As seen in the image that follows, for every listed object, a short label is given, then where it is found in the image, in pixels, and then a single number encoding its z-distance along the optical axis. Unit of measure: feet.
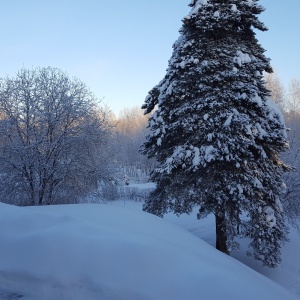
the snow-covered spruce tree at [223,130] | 29.27
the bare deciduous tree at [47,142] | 48.19
